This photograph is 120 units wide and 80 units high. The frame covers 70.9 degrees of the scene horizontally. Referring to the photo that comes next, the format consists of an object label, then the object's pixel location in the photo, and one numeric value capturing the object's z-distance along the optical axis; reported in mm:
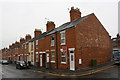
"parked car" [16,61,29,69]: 16490
